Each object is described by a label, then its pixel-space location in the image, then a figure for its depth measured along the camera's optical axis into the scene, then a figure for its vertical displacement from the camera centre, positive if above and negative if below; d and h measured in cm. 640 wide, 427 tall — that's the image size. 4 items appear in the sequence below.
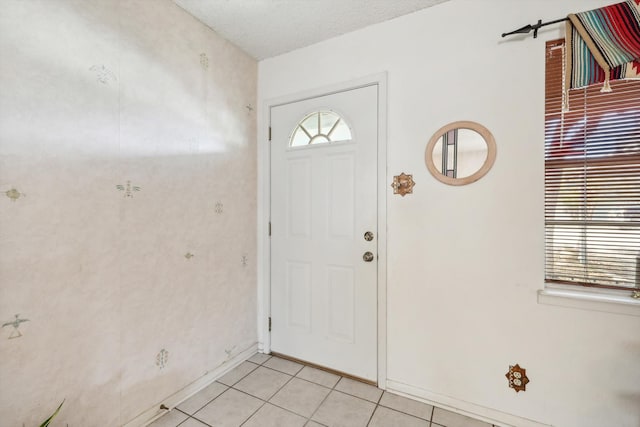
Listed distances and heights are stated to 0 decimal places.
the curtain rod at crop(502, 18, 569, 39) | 141 +97
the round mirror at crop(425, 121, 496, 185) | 161 +37
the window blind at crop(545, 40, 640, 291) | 136 +17
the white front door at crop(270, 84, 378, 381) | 194 -12
